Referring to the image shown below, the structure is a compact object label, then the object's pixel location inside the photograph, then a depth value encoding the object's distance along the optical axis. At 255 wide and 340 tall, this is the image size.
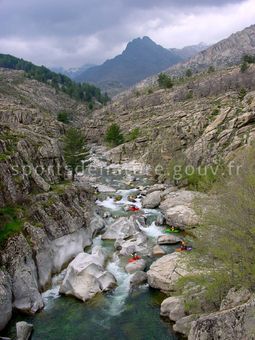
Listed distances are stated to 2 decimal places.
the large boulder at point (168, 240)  39.00
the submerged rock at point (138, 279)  30.69
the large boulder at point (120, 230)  41.19
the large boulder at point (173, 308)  25.34
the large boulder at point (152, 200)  53.03
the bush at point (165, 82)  157.00
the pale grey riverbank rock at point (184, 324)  23.62
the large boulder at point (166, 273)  29.20
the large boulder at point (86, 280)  29.11
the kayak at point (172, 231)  42.44
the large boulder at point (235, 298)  20.84
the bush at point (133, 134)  109.99
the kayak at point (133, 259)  34.58
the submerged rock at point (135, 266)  32.88
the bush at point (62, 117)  146.38
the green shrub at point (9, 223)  29.59
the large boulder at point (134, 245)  36.81
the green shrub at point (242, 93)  101.03
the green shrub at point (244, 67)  132.99
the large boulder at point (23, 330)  23.73
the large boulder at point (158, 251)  36.47
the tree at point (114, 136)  113.19
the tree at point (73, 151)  66.62
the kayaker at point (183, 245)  36.34
